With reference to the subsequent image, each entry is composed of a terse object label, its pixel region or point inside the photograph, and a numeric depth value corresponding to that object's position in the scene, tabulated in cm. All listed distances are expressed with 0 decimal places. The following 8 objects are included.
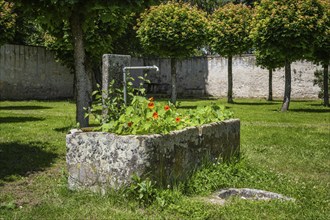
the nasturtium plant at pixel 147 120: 482
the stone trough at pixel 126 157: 460
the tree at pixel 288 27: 1645
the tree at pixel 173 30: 1872
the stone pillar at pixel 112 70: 596
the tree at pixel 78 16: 798
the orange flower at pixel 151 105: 511
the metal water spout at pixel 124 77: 592
